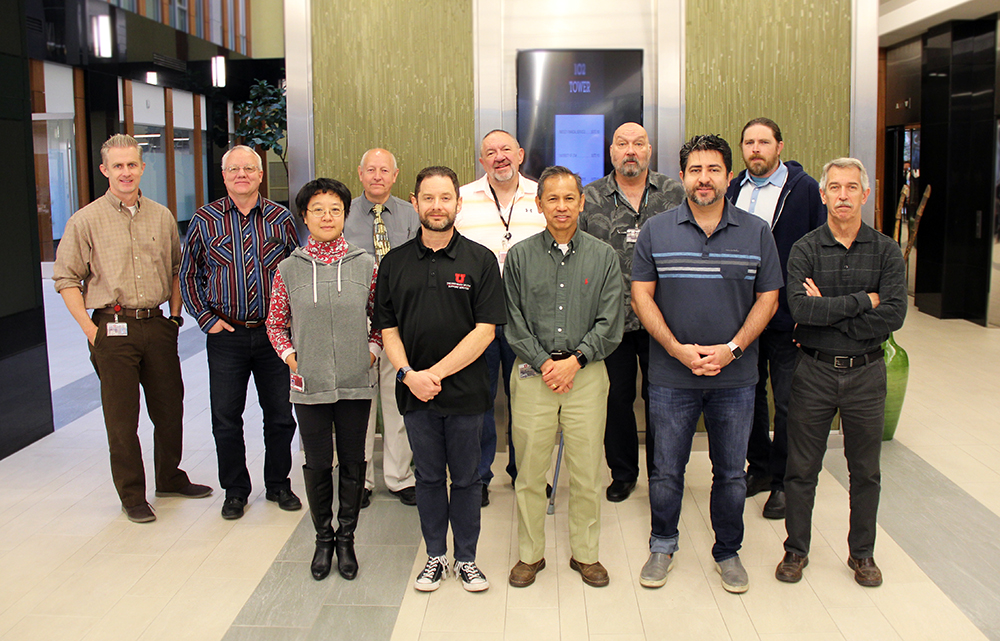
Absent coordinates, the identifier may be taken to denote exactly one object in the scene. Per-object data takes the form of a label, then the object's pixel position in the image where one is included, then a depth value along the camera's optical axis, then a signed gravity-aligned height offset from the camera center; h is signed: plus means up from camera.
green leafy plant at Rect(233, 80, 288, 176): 9.82 +1.27
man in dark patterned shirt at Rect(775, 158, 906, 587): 3.21 -0.44
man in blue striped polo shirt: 3.25 -0.38
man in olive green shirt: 3.24 -0.44
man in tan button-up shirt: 3.98 -0.27
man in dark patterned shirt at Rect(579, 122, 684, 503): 4.00 +0.06
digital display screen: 5.02 +0.69
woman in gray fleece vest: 3.35 -0.45
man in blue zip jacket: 3.94 +0.06
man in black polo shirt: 3.20 -0.39
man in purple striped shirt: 3.90 -0.26
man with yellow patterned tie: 4.30 -0.02
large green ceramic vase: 5.11 -0.94
